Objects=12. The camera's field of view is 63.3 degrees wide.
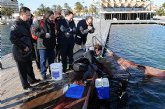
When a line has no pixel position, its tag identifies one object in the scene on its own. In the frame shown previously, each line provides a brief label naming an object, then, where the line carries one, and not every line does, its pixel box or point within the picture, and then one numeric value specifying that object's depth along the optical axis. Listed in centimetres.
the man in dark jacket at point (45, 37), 367
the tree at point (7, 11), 6667
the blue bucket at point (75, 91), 304
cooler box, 338
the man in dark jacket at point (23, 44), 317
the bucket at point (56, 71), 371
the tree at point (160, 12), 5755
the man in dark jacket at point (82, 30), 447
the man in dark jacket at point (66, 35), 415
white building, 3836
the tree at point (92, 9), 5801
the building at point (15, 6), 8718
